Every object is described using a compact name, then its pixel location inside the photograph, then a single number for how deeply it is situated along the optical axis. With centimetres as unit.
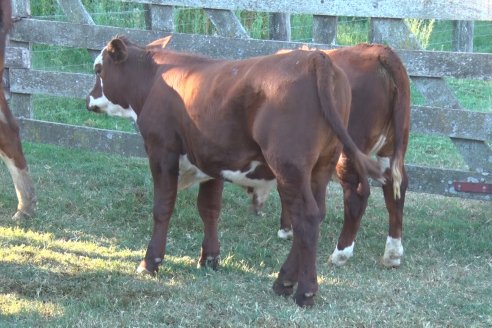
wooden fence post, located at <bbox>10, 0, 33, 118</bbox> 1507
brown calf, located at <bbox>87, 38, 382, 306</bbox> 846
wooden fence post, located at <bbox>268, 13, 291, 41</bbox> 1396
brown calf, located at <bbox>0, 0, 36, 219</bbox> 1238
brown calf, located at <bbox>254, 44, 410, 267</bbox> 1024
